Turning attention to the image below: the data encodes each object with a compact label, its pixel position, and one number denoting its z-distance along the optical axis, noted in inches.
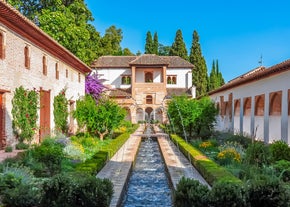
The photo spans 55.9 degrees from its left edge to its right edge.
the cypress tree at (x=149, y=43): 1664.7
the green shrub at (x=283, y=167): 232.9
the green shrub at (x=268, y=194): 153.4
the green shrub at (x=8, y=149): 338.1
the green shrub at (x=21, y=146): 368.3
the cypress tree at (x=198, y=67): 1393.2
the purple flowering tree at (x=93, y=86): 873.8
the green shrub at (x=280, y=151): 288.1
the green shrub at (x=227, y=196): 153.3
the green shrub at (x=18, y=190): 155.5
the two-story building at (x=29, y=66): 348.9
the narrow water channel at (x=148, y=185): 207.1
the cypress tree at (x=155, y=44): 1662.6
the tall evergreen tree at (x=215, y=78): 1554.8
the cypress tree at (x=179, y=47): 1474.7
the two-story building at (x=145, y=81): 1112.8
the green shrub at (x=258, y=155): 274.0
